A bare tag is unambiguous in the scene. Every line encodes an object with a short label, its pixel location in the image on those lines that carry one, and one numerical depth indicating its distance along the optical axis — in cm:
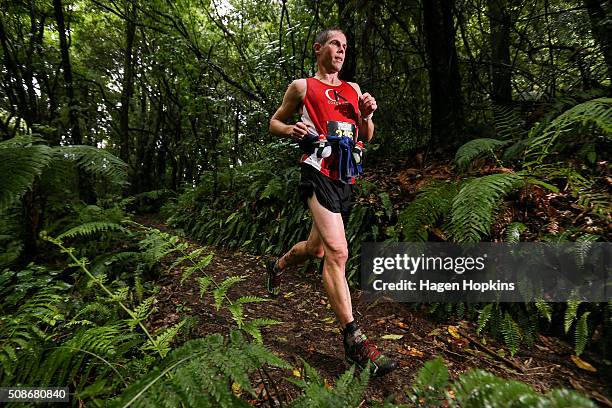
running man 242
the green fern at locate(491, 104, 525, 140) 411
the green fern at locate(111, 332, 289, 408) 104
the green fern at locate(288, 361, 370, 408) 115
